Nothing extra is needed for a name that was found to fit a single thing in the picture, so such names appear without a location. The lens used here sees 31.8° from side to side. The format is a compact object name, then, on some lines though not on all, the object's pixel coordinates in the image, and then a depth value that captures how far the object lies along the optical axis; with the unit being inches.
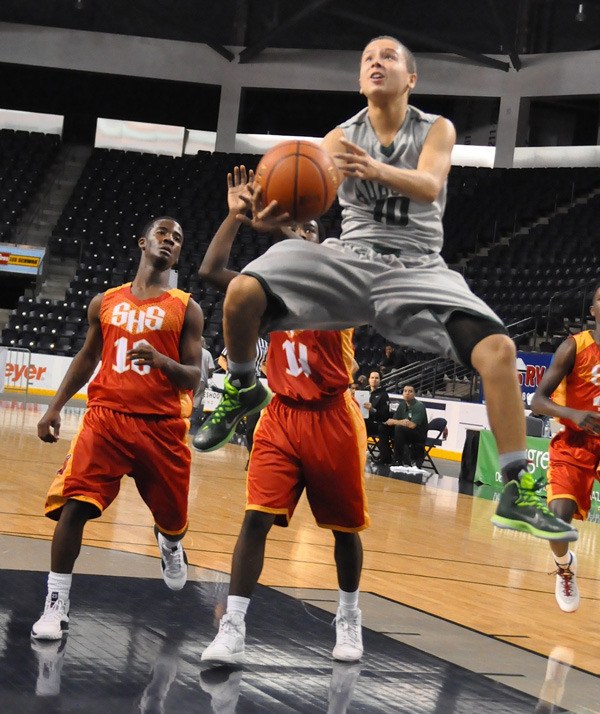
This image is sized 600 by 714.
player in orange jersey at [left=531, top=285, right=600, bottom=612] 217.0
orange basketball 123.1
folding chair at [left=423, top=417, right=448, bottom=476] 564.6
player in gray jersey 118.1
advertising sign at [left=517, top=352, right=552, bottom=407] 598.5
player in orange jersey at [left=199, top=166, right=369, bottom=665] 155.2
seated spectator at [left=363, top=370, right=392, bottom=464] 547.2
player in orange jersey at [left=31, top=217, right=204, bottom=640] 165.9
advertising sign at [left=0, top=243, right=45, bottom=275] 869.2
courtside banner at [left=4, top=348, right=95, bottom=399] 773.9
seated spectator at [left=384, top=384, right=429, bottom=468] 526.9
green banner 456.1
